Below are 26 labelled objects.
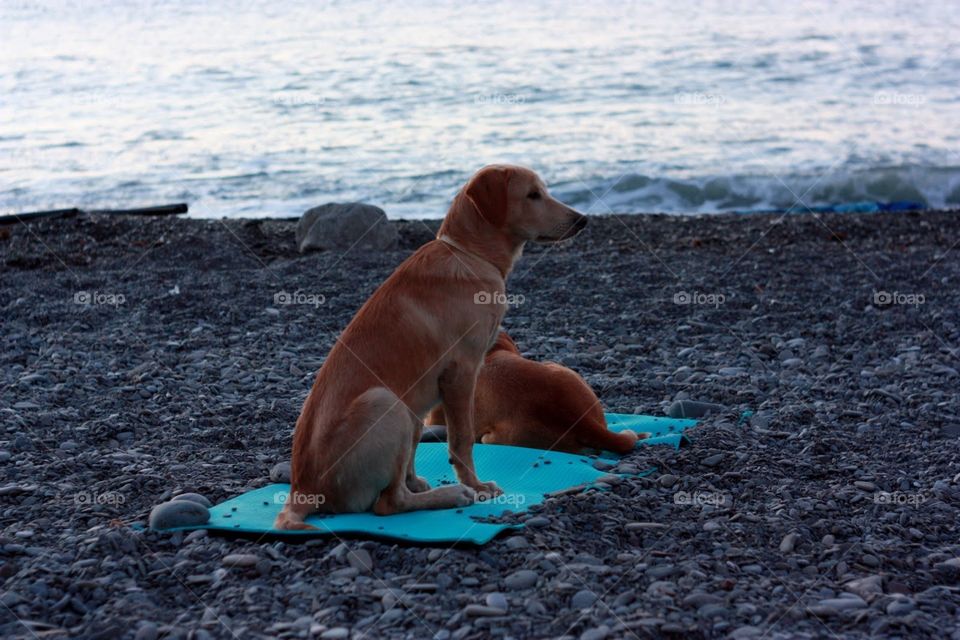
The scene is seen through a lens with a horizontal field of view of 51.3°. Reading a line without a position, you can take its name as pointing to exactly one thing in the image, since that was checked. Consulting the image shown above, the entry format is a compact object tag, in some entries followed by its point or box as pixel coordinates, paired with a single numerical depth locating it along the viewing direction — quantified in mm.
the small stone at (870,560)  4414
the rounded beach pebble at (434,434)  6551
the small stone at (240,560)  4398
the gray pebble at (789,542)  4586
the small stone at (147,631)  3752
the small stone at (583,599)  3947
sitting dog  4789
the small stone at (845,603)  3918
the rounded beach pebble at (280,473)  5632
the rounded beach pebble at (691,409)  6926
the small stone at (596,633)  3648
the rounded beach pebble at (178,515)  4812
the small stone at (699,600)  3928
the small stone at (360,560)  4348
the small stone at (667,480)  5387
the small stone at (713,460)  5719
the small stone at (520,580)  4160
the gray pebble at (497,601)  3929
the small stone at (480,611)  3873
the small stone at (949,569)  4309
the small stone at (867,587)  4043
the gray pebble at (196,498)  5117
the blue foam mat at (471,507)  4641
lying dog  5973
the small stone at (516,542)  4512
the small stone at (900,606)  3855
